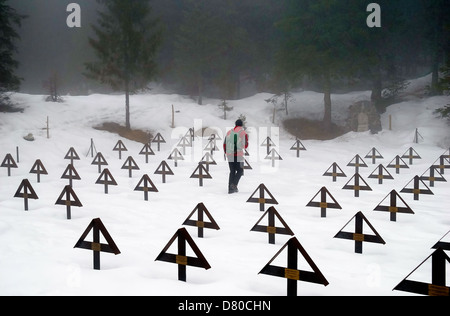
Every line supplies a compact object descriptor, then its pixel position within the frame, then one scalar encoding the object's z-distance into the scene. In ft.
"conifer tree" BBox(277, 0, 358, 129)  97.40
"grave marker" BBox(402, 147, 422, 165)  65.41
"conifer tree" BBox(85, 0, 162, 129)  94.38
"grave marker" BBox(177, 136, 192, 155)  76.83
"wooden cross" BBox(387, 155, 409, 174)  58.34
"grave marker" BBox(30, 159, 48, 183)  50.93
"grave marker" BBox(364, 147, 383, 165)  67.67
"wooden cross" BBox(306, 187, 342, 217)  35.06
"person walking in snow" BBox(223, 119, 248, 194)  43.89
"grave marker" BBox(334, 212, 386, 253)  25.15
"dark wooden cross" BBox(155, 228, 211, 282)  19.97
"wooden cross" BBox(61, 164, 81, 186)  47.98
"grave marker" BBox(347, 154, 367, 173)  59.62
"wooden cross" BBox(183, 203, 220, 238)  29.37
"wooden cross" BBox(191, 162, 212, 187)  50.45
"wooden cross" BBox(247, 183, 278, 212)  37.60
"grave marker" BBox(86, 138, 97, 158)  72.89
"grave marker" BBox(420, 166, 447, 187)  48.73
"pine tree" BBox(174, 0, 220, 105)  121.29
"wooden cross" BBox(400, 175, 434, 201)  41.45
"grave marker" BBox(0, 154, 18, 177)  54.58
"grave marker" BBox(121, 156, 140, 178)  55.16
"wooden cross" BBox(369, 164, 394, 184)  50.55
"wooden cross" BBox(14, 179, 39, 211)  36.22
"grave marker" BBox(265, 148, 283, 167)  66.74
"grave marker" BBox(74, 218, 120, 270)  22.09
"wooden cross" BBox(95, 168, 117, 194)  44.39
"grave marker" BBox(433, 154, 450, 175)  55.57
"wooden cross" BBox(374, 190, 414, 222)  33.19
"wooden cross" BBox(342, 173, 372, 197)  43.72
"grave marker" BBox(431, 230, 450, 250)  24.50
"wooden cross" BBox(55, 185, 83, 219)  33.88
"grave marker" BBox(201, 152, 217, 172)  57.00
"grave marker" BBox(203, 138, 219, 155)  78.82
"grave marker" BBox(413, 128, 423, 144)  85.87
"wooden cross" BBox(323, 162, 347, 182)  53.55
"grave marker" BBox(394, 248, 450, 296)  16.03
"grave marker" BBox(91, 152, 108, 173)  58.80
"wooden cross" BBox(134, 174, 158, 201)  41.70
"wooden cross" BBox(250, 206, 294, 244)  27.68
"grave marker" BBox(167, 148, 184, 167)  65.01
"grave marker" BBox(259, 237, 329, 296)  18.03
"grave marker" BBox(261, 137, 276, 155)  77.17
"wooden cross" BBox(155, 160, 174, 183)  51.99
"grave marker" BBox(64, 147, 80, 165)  64.21
